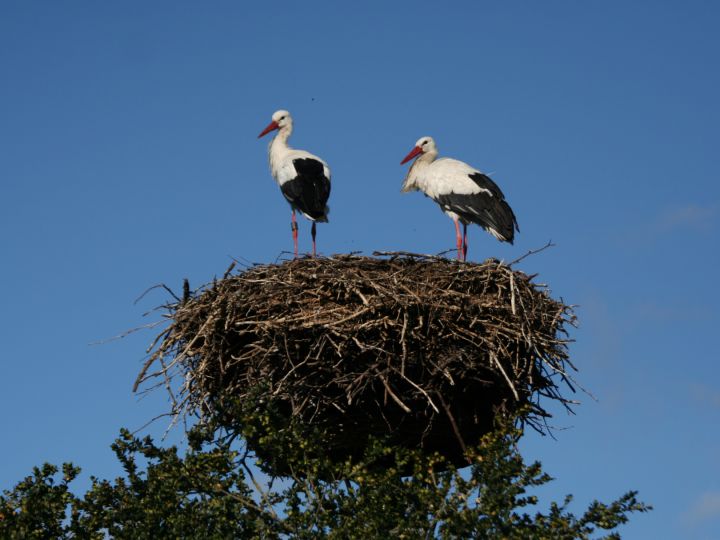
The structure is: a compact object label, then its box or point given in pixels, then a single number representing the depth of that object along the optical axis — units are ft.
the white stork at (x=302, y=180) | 81.15
